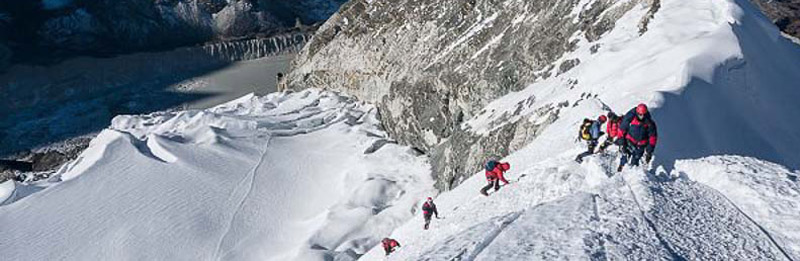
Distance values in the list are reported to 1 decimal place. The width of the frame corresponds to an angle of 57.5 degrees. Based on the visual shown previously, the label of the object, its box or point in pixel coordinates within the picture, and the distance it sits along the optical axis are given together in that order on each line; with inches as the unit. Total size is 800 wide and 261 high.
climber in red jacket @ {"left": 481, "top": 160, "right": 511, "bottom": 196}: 629.6
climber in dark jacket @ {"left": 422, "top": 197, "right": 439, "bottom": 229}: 652.7
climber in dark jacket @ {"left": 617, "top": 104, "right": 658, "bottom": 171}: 544.7
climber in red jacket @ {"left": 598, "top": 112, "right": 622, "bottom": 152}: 580.0
